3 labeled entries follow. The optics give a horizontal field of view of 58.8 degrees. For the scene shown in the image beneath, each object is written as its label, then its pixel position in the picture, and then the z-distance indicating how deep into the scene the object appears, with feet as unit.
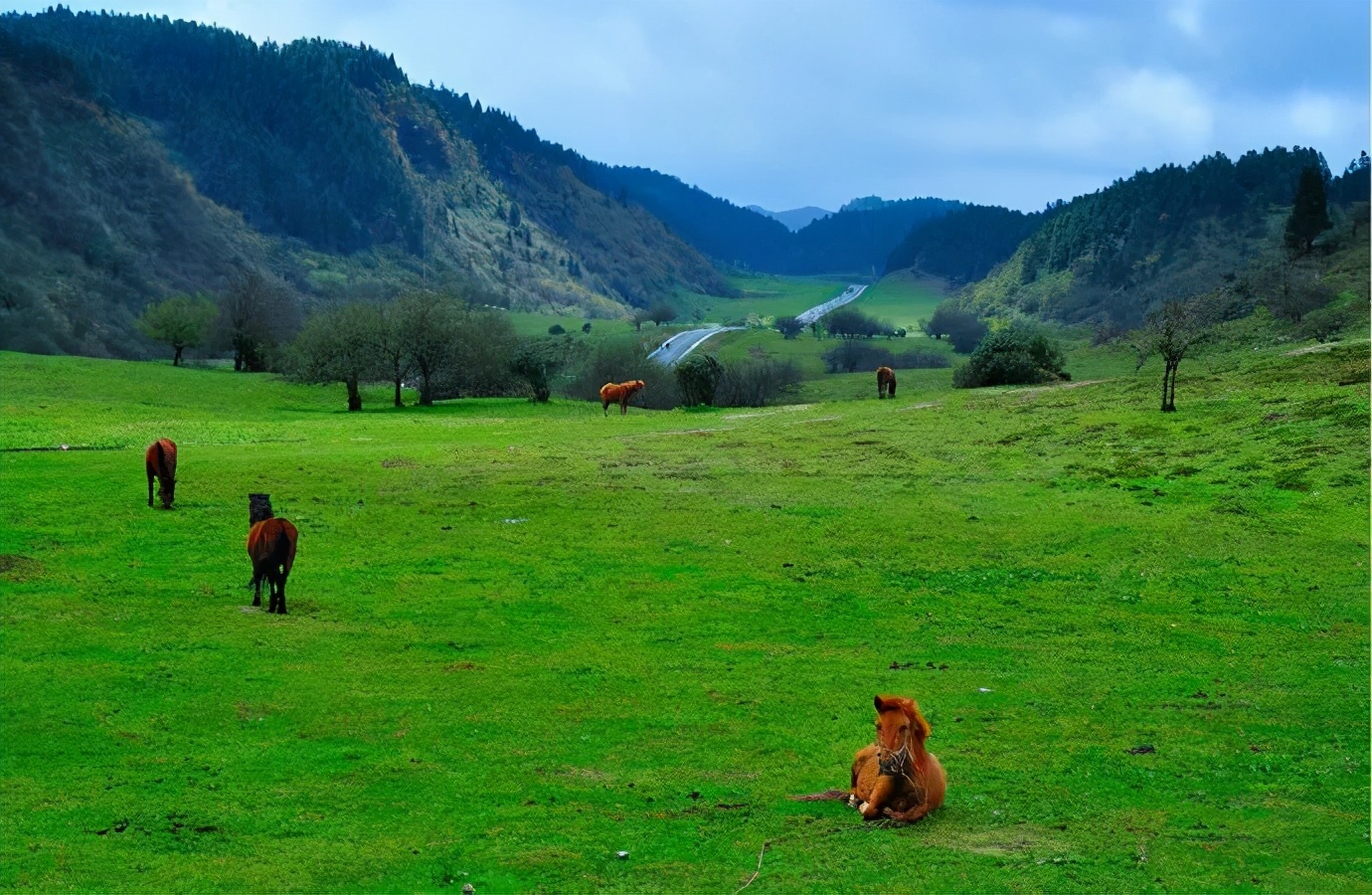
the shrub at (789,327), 560.20
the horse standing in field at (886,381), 224.02
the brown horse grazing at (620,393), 215.72
